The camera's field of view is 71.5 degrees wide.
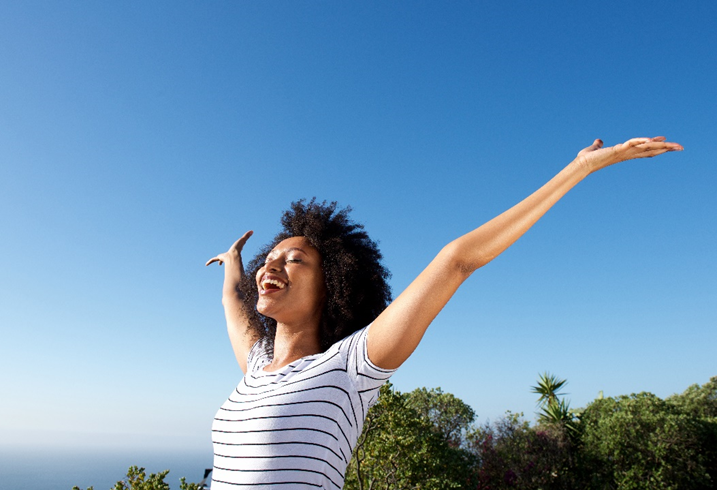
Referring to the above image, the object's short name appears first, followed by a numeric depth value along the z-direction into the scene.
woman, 1.50
